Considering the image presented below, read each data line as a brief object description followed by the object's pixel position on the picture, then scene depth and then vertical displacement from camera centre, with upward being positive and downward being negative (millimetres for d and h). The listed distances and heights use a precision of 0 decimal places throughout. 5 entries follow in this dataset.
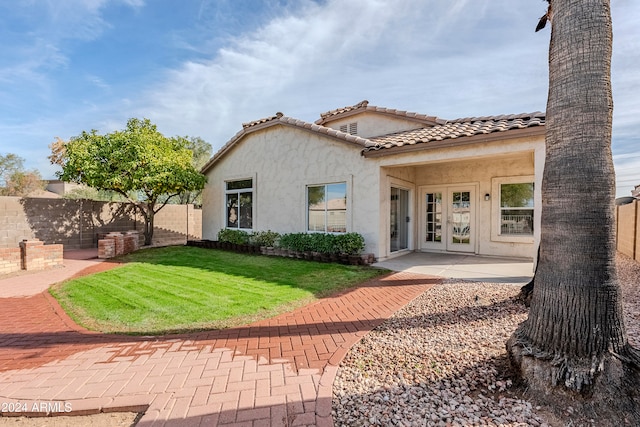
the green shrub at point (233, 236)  13219 -1021
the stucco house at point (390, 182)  9414 +1279
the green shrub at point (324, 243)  9752 -1001
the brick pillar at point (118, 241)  12116 -1130
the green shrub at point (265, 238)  12312 -999
